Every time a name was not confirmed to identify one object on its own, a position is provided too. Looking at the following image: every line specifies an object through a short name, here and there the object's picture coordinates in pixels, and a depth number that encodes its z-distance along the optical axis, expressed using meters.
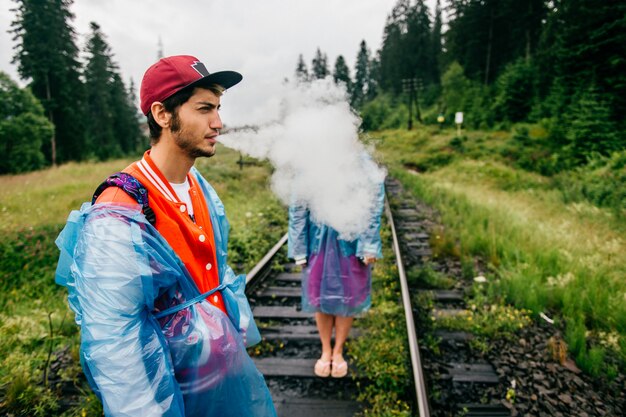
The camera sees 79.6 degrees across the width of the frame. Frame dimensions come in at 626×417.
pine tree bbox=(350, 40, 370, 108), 76.75
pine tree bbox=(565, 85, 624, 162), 17.20
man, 1.29
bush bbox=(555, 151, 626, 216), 11.12
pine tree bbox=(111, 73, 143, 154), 46.94
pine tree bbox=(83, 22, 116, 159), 41.22
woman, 3.35
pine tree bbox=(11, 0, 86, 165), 28.27
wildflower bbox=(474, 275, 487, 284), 5.18
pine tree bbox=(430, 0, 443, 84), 59.25
